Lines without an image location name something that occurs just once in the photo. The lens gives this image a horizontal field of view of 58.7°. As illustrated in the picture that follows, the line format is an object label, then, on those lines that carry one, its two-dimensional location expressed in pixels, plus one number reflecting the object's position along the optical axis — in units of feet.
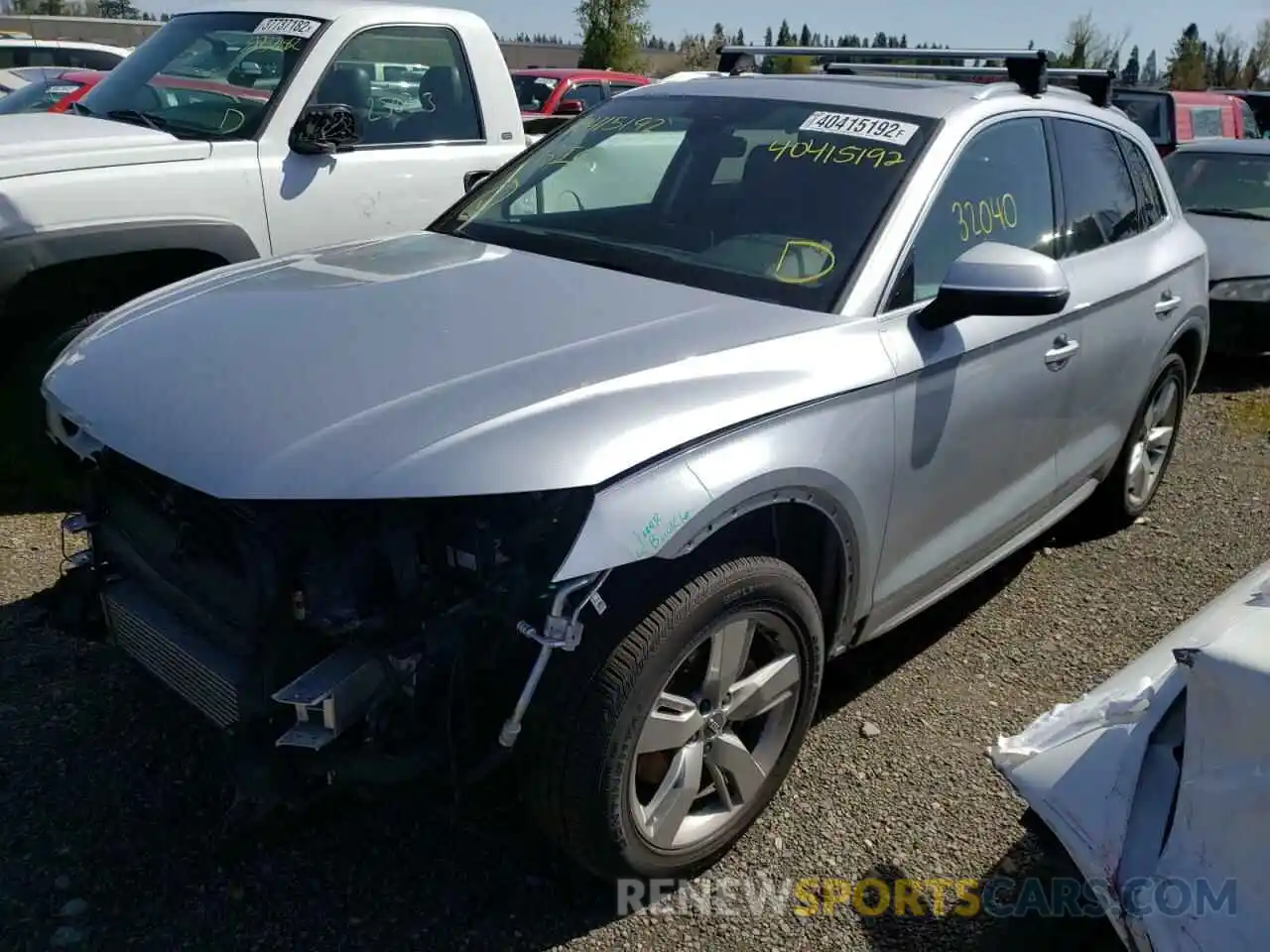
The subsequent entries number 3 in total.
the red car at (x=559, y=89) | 46.26
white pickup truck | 14.21
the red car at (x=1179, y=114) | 42.73
